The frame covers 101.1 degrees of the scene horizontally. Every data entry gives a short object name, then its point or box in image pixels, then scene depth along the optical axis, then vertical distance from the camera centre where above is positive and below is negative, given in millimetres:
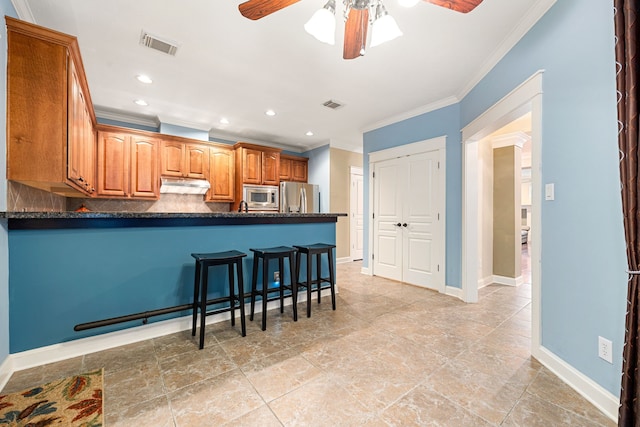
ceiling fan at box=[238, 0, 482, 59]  1438 +1159
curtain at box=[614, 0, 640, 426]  1187 +173
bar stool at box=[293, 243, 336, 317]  2734 -569
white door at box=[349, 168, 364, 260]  6129 -50
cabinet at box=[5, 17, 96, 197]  1789 +792
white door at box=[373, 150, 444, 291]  3754 -119
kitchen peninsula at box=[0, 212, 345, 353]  1819 -404
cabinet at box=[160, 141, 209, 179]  4395 +933
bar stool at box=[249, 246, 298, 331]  2428 -581
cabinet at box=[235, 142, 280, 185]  4992 +968
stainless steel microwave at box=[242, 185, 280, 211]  5059 +320
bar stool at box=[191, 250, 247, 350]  2088 -592
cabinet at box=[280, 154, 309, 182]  5844 +1030
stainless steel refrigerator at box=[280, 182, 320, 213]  5539 +339
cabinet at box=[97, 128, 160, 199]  3922 +751
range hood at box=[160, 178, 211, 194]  4445 +482
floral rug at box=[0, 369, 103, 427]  1341 -1059
